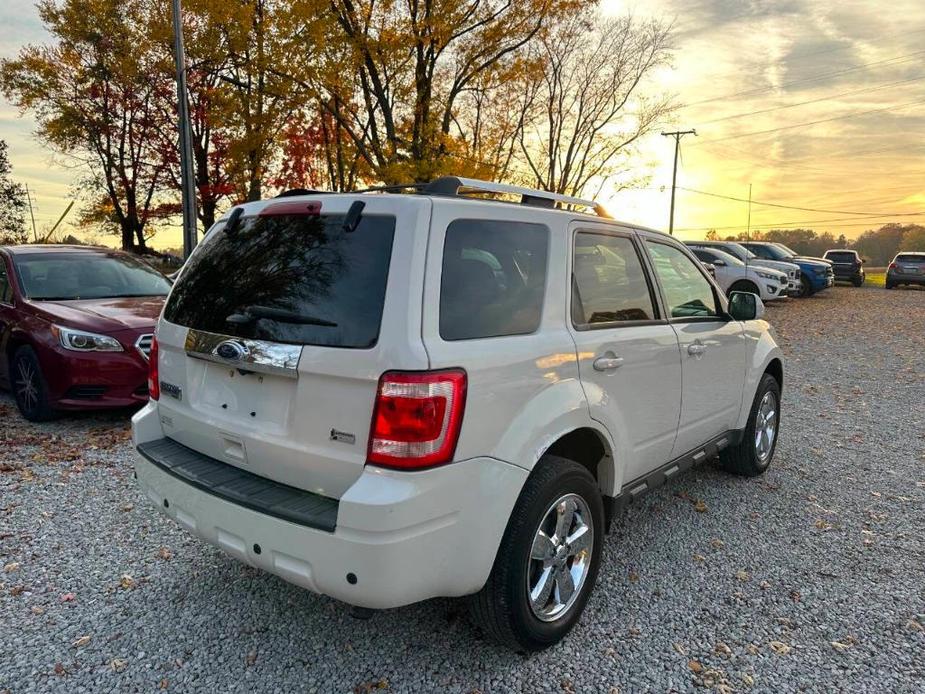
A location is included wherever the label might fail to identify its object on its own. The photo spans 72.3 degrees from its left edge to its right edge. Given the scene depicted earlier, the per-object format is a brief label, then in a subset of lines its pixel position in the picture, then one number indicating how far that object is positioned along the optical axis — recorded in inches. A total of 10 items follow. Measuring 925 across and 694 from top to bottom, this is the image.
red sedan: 218.5
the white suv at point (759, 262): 795.4
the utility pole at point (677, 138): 1605.8
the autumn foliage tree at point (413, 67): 593.9
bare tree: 1028.5
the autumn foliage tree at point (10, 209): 1253.7
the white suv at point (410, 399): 83.4
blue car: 861.8
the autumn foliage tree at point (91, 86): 959.6
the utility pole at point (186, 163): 553.3
